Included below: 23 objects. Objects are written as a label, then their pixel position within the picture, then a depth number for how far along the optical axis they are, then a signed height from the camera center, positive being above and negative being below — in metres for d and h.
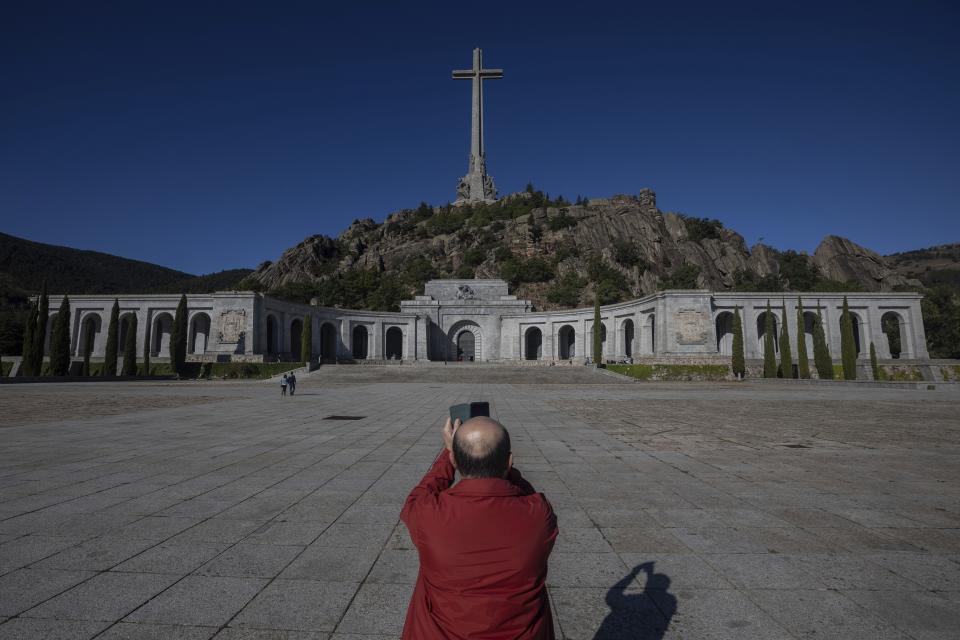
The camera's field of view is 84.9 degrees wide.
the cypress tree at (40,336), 35.94 +1.41
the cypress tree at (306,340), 41.56 +1.43
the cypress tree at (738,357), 36.09 +0.25
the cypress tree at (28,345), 36.03 +0.79
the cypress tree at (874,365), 36.41 -0.24
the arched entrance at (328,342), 52.63 +1.65
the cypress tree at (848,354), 34.00 +0.48
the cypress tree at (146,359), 38.18 -0.14
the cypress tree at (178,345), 37.41 +0.88
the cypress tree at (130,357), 38.59 +0.00
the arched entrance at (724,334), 47.12 +2.42
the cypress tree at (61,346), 36.09 +0.74
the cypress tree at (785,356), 35.73 +0.34
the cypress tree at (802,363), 34.03 -0.12
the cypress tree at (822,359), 34.12 +0.15
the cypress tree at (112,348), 38.25 +0.65
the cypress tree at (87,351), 38.20 +0.42
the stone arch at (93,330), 47.44 +2.44
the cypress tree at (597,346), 42.56 +1.13
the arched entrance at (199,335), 49.28 +2.13
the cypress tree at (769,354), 36.09 +0.48
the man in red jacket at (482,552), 1.82 -0.68
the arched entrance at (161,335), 48.97 +2.10
